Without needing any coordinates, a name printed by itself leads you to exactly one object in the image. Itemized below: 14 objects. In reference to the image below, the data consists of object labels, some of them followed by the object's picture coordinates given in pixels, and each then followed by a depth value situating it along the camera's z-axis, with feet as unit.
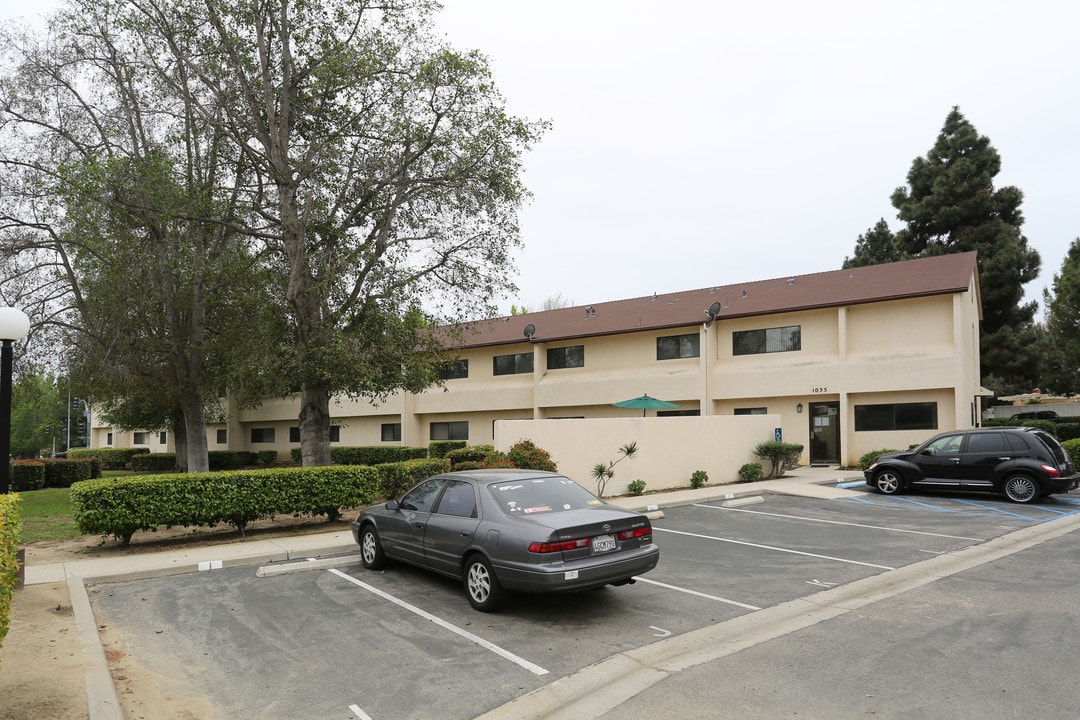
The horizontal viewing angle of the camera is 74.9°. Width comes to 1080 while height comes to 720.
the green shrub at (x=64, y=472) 89.51
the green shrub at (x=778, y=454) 70.23
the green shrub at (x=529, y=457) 51.03
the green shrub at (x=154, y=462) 131.75
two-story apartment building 76.33
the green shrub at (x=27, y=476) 85.10
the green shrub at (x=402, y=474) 50.49
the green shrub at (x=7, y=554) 15.38
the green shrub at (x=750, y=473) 67.10
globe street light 25.31
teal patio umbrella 73.87
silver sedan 22.65
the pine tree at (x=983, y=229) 116.67
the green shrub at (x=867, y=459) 67.51
